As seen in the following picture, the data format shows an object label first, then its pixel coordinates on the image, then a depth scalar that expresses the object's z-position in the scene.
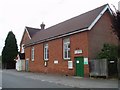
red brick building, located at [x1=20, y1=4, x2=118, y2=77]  11.28
